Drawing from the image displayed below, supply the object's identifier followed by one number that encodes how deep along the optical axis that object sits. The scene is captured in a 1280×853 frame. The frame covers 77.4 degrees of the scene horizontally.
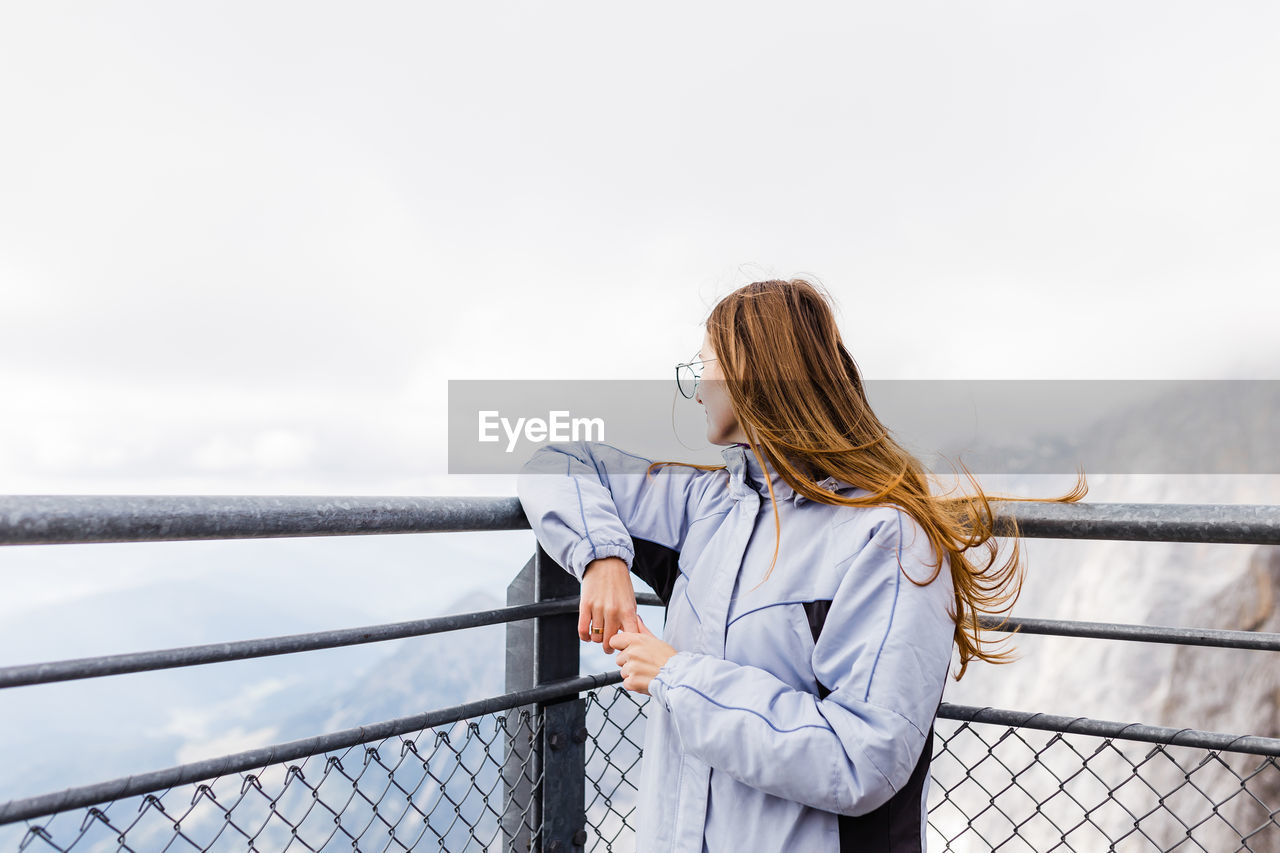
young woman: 1.26
